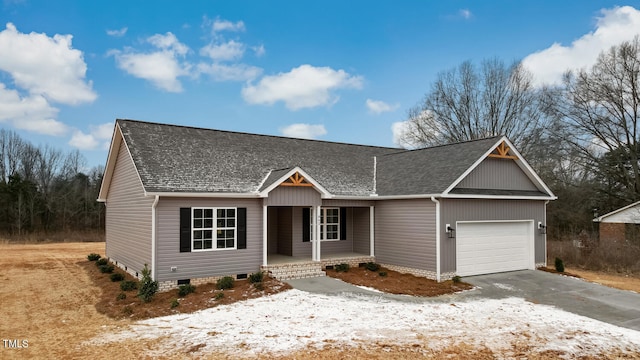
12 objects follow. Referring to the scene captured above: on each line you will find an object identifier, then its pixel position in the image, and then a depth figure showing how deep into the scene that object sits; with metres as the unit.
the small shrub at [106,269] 16.11
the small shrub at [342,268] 15.31
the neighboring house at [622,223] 23.87
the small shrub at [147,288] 11.43
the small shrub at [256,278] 13.16
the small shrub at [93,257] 19.77
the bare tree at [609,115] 26.45
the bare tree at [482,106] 32.34
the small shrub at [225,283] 12.52
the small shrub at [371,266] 15.55
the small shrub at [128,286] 12.67
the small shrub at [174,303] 10.82
